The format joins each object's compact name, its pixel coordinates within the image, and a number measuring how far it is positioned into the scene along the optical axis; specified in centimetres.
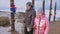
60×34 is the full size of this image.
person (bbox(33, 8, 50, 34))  171
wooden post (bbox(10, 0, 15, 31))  390
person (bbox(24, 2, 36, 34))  187
